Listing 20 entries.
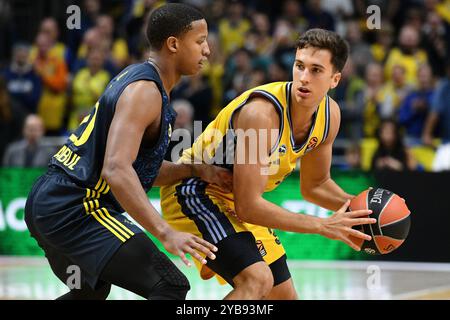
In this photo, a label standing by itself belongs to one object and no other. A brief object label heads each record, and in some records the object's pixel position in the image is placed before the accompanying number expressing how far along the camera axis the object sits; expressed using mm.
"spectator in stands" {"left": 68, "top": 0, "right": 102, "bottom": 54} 11414
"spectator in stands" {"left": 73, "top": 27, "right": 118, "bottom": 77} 10477
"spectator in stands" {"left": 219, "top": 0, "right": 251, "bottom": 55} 11445
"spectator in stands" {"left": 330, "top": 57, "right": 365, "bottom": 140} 9922
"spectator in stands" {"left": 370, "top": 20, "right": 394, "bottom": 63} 10931
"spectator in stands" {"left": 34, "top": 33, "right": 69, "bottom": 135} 10617
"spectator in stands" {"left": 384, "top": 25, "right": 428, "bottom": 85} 10570
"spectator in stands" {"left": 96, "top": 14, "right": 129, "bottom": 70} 10992
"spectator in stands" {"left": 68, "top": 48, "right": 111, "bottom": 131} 10289
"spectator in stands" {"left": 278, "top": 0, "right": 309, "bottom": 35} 11578
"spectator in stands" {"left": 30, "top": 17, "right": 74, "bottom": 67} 11086
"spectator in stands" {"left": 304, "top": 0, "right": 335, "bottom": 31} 11438
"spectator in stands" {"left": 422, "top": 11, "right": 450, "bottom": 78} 10812
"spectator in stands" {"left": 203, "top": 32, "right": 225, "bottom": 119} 10398
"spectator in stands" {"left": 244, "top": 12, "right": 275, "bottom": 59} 10955
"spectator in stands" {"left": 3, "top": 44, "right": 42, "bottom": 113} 10648
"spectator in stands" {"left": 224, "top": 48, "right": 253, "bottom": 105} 10102
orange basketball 4426
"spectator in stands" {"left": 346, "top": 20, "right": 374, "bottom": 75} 10598
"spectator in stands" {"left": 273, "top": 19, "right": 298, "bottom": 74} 10445
